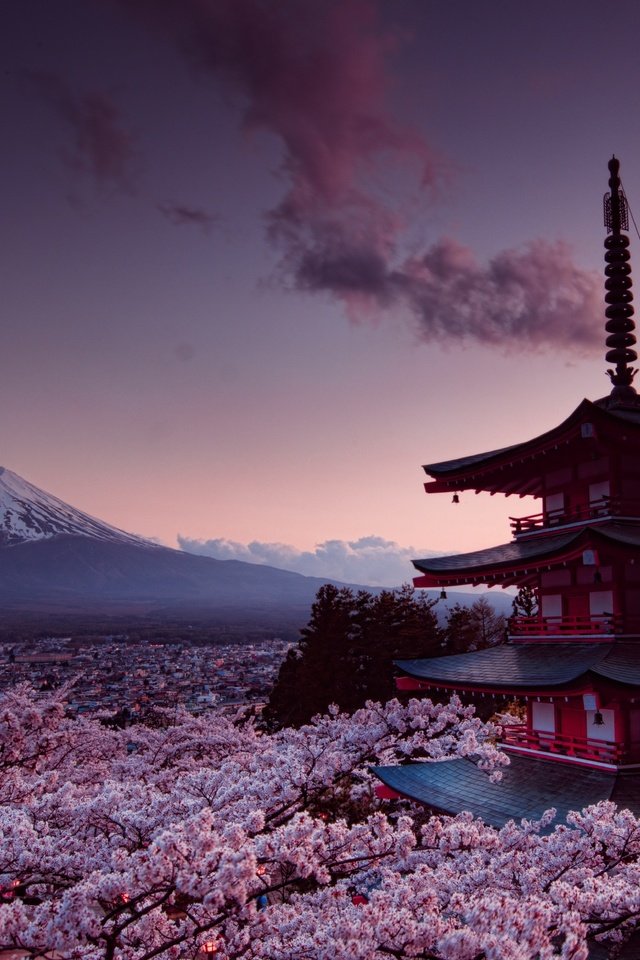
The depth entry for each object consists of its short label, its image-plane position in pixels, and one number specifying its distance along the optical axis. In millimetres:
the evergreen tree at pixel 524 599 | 33762
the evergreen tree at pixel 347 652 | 31750
